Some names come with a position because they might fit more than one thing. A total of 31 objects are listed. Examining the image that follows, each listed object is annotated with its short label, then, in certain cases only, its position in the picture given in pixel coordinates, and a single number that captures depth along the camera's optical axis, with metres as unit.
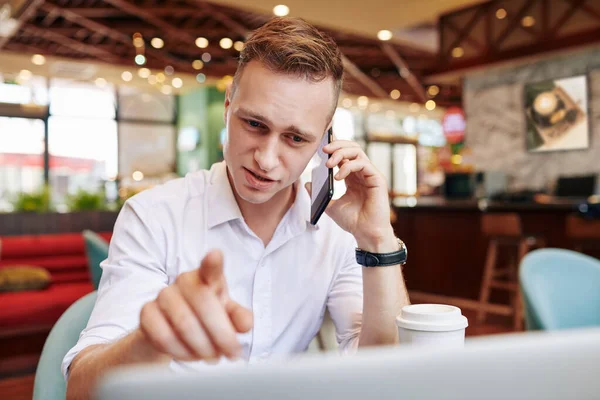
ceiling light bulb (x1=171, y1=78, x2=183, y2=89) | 11.39
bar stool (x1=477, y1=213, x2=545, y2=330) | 4.73
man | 1.07
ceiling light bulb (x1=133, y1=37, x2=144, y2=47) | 8.64
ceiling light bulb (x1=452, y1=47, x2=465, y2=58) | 7.37
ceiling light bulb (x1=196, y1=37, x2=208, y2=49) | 8.88
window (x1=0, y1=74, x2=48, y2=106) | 11.19
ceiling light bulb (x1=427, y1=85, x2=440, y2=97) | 12.30
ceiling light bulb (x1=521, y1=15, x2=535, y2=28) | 6.60
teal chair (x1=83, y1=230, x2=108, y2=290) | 2.69
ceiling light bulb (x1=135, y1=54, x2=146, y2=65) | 8.87
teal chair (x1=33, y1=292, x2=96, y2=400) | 1.05
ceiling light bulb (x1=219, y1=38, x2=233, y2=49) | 9.05
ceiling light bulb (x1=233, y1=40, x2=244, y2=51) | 9.18
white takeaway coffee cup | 0.75
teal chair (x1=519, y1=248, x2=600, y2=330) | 1.96
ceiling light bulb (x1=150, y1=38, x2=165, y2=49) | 8.91
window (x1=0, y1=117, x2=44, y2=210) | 11.47
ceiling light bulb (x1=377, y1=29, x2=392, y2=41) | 7.22
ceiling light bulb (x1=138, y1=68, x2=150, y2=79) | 10.21
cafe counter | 5.18
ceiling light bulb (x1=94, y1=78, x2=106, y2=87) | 10.94
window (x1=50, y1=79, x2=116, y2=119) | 11.93
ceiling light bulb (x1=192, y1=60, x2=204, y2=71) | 10.35
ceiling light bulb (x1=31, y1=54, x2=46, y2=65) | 9.27
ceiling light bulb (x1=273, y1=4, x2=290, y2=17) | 6.18
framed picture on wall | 6.78
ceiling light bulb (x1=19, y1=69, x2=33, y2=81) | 10.27
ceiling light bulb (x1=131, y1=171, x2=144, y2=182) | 12.97
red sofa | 3.66
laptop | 0.28
